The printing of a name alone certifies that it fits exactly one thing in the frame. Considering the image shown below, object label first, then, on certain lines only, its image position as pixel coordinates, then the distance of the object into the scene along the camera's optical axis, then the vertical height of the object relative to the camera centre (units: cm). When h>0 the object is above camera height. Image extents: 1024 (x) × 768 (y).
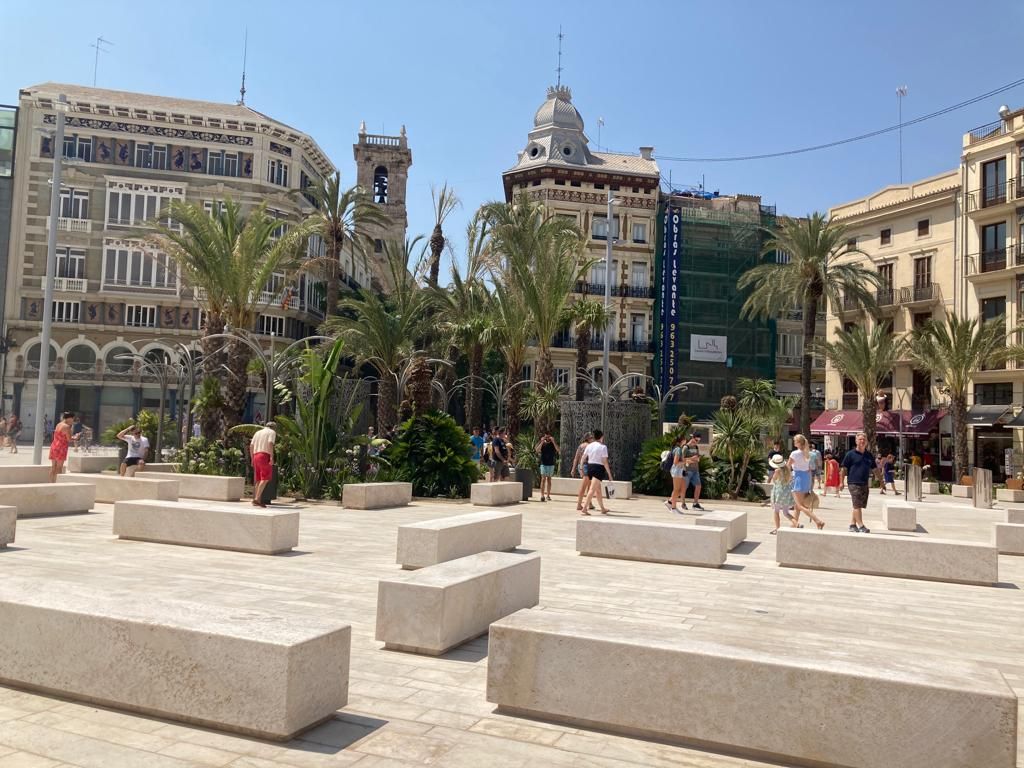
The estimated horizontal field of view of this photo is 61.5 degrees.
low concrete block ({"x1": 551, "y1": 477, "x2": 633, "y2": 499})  2216 -131
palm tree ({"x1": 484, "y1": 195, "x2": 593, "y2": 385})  2742 +558
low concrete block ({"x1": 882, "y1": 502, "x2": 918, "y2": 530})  1513 -123
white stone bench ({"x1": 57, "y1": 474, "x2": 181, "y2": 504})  1512 -120
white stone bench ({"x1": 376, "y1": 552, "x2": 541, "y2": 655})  594 -124
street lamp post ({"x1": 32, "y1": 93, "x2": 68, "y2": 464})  2050 +324
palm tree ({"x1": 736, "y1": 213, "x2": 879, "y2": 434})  3700 +748
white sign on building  5228 +565
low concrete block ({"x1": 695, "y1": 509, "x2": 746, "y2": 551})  1241 -117
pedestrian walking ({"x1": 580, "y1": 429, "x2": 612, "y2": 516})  1617 -48
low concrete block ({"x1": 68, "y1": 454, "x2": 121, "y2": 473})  2277 -116
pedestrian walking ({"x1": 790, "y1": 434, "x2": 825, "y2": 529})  1409 -53
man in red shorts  1513 -52
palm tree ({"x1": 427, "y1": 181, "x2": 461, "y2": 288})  3656 +841
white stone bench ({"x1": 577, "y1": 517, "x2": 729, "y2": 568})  1066 -130
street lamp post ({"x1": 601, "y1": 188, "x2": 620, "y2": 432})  2727 +555
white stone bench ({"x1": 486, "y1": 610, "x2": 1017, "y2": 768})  386 -122
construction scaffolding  5197 +825
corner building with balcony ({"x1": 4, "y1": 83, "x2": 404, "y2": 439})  4725 +1052
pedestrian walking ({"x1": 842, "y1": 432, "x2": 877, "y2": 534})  1373 -47
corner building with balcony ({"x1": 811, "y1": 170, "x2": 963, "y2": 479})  4141 +773
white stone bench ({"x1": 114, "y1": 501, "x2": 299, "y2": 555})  1039 -127
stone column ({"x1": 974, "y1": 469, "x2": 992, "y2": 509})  2366 -109
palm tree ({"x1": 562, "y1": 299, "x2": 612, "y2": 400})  3134 +434
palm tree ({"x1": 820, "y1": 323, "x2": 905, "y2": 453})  3903 +415
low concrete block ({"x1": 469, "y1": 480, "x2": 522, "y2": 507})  1821 -128
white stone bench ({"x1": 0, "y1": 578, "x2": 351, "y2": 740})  423 -122
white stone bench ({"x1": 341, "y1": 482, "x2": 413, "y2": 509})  1655 -128
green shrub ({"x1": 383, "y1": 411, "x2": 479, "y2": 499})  1984 -60
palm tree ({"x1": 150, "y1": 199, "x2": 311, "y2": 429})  2216 +408
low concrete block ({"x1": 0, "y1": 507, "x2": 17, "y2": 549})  1020 -128
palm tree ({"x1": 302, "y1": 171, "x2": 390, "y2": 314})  3709 +925
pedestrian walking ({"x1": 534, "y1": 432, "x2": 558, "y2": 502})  1983 -44
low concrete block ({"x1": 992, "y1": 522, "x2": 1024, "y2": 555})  1299 -132
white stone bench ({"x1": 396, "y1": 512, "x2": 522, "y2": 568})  927 -120
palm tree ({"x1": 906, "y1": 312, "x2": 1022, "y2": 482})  3531 +393
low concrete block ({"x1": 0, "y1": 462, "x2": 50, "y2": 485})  1639 -109
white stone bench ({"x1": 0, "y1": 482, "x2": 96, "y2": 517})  1332 -127
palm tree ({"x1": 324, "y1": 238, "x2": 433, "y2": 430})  3006 +362
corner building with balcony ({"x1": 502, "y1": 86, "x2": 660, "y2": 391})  5378 +1329
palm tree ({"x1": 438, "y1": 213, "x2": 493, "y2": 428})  3256 +502
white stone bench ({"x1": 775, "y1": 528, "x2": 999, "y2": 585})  1002 -130
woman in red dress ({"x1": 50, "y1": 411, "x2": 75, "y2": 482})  1775 -51
